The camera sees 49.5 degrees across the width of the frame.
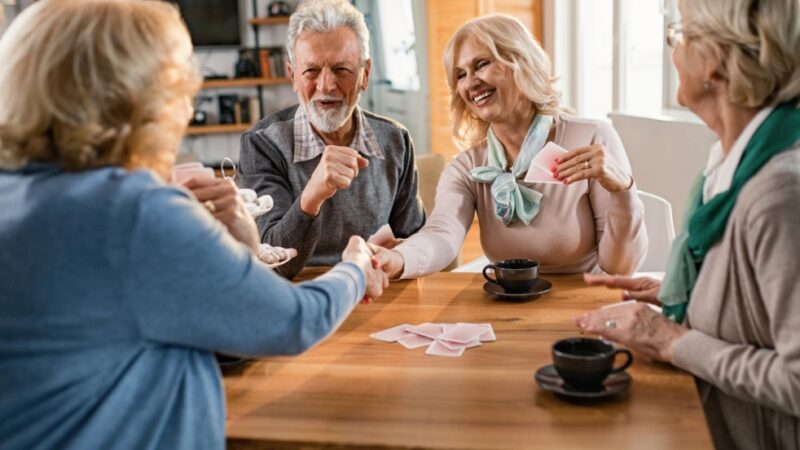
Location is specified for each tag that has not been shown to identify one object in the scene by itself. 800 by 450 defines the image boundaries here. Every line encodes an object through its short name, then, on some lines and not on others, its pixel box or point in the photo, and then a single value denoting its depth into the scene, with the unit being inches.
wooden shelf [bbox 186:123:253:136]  327.9
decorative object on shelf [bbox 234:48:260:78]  325.1
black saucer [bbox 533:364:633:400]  52.5
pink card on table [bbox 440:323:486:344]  65.4
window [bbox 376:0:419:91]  254.4
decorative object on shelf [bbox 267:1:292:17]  319.0
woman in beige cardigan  52.2
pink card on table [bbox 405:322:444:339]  67.2
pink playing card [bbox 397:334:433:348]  65.6
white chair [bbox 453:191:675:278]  109.2
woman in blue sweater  42.7
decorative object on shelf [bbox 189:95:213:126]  330.0
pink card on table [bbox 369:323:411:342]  67.6
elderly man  103.3
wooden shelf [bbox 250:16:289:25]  317.1
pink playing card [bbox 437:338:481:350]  64.2
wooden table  49.0
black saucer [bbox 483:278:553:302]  75.4
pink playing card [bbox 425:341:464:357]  63.1
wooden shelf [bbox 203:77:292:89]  322.0
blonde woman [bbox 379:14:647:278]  92.2
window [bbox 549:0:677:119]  184.5
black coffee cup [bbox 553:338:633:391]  52.4
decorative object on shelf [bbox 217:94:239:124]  332.2
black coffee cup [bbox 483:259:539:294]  75.5
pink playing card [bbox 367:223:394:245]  90.7
